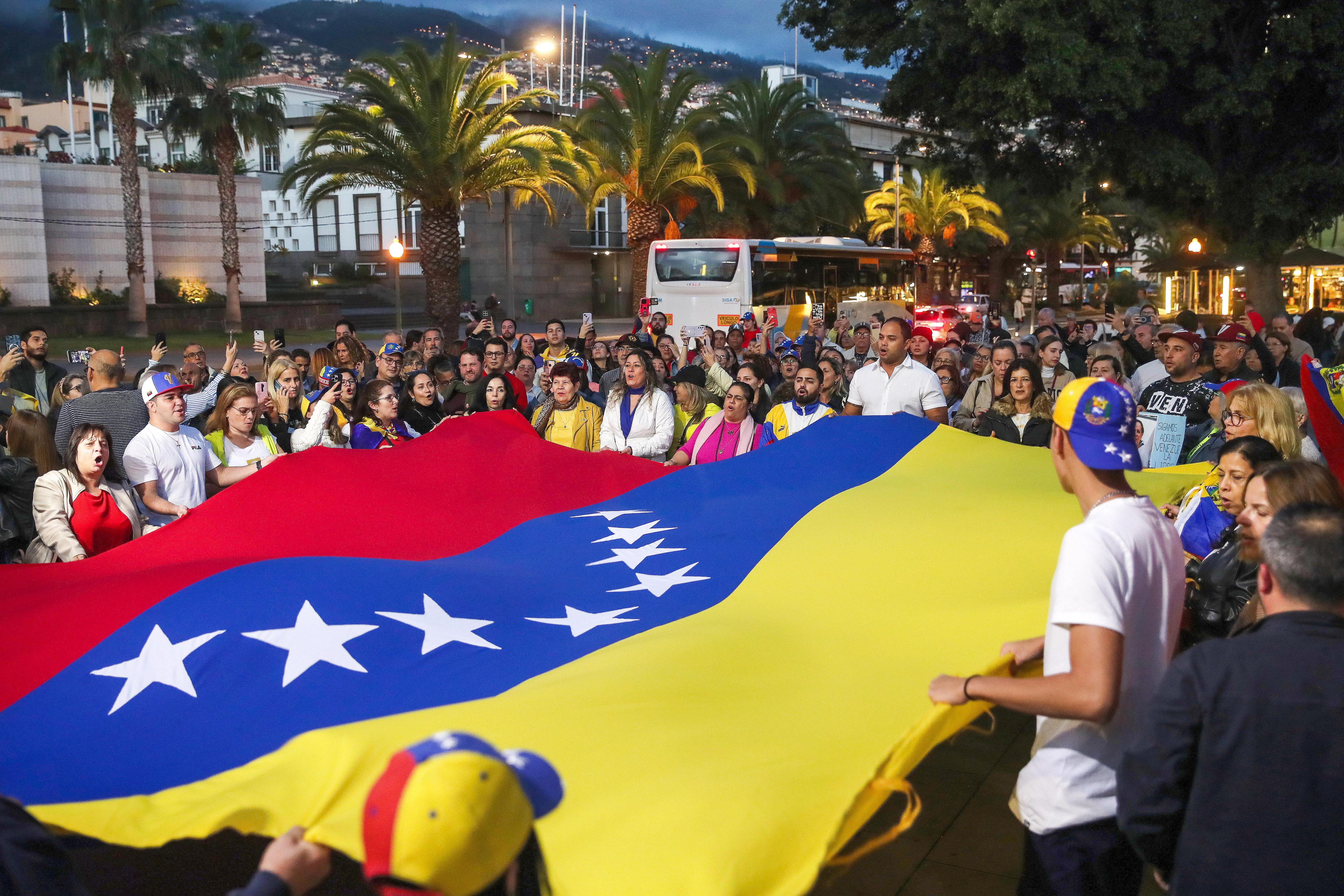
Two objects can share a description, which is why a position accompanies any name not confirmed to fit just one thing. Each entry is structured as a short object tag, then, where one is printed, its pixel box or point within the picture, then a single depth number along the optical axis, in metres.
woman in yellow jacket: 8.59
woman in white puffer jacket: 8.41
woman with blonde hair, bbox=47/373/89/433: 8.86
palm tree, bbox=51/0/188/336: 36.78
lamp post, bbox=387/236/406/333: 21.66
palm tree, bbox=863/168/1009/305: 52.09
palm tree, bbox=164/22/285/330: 38.97
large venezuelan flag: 2.84
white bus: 26.38
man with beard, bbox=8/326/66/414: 10.62
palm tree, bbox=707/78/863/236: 39.06
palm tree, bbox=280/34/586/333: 23.97
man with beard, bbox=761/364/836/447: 8.34
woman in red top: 5.54
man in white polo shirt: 7.63
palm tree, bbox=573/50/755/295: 30.88
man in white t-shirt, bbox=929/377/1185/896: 2.47
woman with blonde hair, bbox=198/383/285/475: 6.98
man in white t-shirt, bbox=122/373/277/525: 6.17
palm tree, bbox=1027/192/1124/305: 55.88
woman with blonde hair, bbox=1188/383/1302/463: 5.00
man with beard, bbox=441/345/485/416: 9.84
